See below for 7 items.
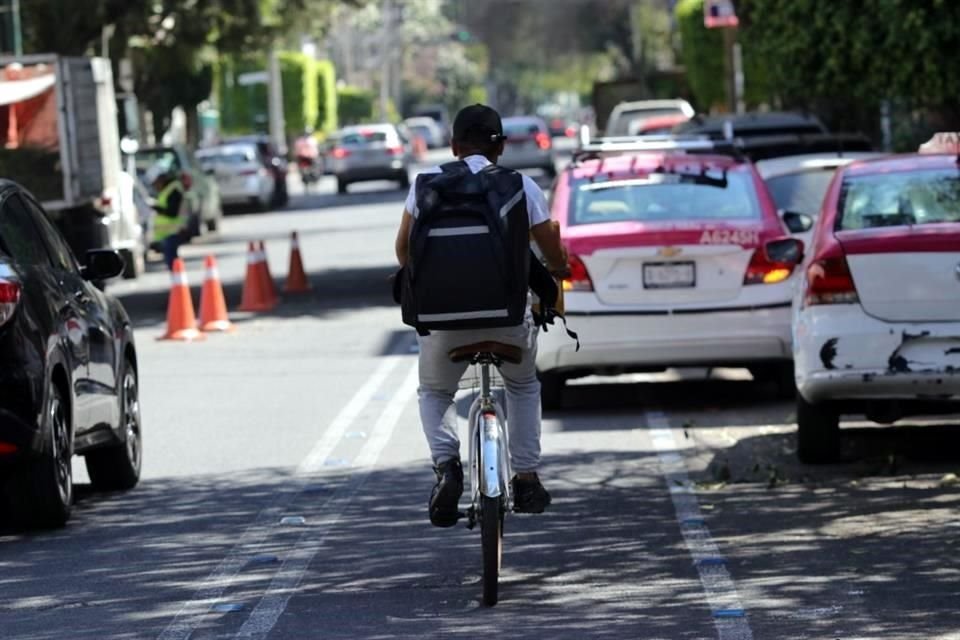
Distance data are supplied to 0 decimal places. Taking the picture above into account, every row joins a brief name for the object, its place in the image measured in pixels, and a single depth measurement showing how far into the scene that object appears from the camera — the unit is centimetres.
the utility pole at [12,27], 3447
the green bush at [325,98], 9347
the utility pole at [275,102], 7781
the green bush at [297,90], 8738
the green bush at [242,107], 8644
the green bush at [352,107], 10988
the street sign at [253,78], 8106
